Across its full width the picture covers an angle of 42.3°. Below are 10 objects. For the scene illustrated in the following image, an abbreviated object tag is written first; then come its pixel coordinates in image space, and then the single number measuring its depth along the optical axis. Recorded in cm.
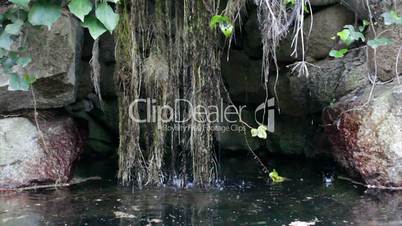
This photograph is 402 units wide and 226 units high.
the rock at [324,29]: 430
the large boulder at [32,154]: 391
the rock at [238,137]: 532
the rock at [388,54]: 393
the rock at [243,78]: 504
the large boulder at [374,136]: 365
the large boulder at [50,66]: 393
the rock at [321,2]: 431
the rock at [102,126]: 534
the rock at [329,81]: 417
